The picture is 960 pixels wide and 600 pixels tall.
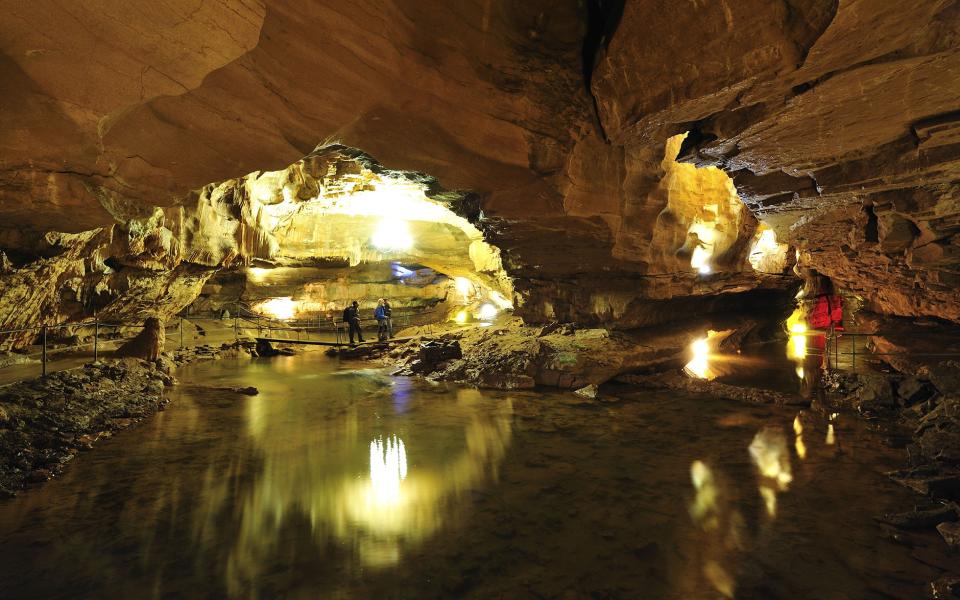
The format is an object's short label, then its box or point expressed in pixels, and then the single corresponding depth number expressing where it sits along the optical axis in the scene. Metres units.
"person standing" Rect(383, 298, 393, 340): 16.36
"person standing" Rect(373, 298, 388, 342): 15.34
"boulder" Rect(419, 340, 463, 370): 11.43
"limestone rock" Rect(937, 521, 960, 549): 3.26
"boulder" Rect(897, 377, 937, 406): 6.92
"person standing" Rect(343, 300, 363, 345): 15.77
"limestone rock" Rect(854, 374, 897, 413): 7.14
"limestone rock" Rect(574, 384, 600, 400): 8.55
